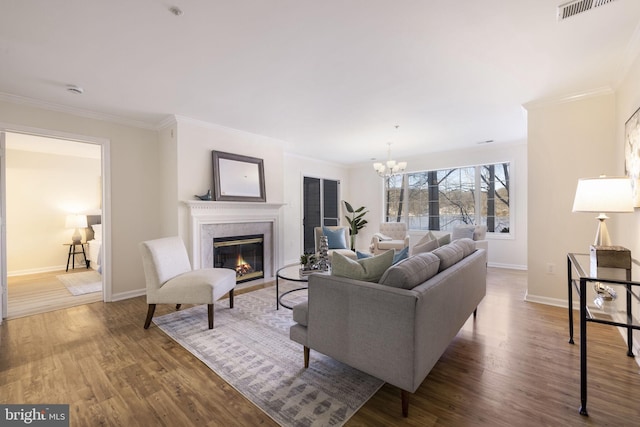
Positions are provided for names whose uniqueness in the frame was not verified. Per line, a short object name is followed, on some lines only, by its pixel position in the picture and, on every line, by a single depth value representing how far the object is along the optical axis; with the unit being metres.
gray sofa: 1.50
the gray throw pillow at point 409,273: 1.61
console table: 1.54
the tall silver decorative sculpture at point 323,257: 3.38
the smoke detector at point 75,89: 2.84
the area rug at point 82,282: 4.07
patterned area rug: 1.63
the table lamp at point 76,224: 5.49
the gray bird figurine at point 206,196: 3.88
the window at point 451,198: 5.63
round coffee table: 2.97
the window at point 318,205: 6.57
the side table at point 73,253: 5.44
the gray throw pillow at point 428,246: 2.72
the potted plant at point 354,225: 6.43
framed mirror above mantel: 4.07
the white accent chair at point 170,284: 2.73
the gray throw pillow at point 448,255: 2.07
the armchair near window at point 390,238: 5.55
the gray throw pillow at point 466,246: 2.49
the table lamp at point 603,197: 1.96
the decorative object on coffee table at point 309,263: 3.27
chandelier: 4.69
